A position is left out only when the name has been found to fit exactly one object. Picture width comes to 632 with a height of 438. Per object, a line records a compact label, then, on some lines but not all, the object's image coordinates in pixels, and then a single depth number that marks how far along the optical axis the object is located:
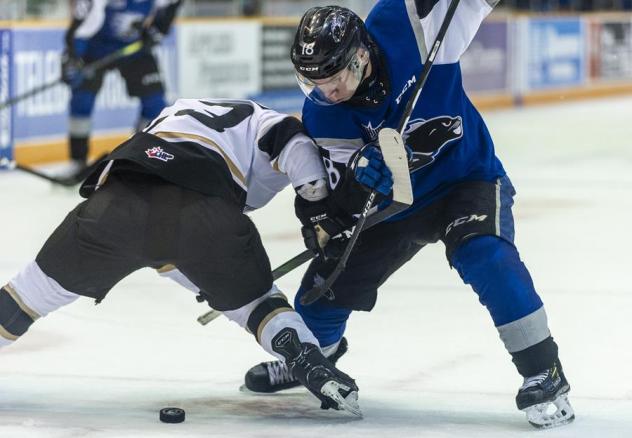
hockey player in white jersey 5.81
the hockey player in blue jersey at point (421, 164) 5.86
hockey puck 5.96
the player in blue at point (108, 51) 15.27
